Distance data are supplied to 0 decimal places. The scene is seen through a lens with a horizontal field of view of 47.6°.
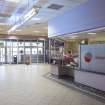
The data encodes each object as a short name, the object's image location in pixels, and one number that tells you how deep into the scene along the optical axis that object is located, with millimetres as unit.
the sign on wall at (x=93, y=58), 4469
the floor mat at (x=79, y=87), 4001
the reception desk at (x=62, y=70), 6424
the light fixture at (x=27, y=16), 4101
